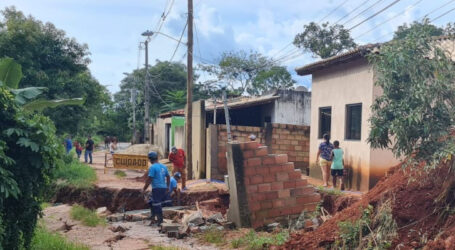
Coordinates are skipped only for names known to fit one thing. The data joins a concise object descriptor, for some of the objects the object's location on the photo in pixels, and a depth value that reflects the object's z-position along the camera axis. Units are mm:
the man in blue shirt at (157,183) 9422
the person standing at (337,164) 11286
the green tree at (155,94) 39031
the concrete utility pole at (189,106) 15578
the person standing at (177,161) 13359
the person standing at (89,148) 22930
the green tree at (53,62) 15508
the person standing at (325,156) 11936
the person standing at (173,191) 11035
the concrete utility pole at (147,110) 29438
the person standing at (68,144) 22594
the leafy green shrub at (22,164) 5262
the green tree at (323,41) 28344
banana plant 7172
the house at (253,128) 14914
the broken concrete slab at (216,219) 9039
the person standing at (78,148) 25478
